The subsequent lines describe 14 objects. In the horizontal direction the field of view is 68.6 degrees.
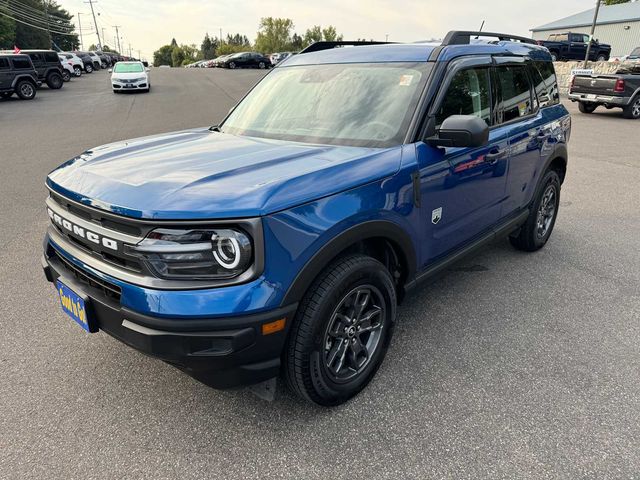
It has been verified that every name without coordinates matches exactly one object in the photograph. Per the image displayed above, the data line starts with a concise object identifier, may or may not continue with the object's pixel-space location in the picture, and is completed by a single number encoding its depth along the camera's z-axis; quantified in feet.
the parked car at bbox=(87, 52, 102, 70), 147.43
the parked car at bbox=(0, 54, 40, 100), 62.23
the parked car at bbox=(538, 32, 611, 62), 99.14
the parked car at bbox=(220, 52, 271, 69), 147.07
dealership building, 153.79
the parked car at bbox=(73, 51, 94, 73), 133.00
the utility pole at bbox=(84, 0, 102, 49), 300.20
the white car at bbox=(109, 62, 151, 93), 72.54
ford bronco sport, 6.32
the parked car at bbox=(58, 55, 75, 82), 98.94
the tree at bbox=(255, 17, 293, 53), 293.23
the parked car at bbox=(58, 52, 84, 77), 112.41
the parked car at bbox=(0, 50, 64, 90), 77.41
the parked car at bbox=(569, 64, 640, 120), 46.01
